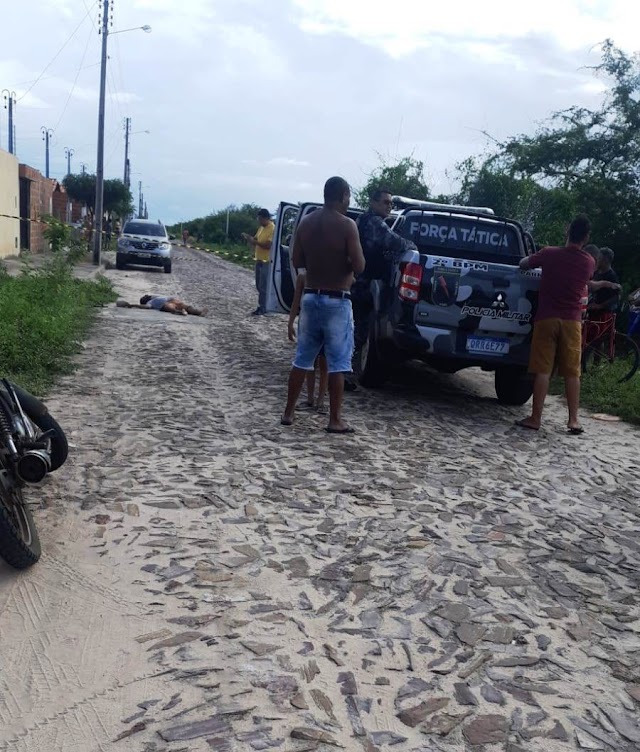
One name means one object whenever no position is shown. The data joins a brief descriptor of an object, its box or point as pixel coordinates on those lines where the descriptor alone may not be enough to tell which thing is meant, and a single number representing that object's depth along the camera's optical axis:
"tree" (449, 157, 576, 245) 17.55
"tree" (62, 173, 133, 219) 51.03
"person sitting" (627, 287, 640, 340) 11.02
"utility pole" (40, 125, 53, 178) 83.75
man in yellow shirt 14.48
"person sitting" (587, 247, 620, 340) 10.11
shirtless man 6.27
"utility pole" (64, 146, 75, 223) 47.56
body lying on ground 14.56
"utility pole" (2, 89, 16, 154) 66.56
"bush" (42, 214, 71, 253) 22.12
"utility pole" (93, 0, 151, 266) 28.35
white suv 26.64
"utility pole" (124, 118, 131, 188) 58.42
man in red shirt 7.10
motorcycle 3.44
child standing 7.21
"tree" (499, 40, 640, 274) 14.92
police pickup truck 7.38
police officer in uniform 7.50
